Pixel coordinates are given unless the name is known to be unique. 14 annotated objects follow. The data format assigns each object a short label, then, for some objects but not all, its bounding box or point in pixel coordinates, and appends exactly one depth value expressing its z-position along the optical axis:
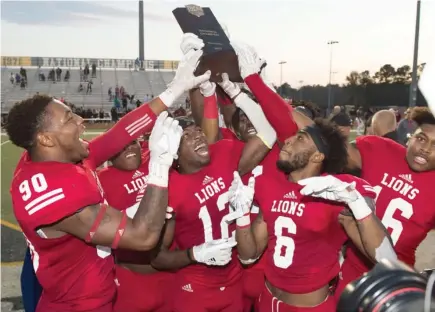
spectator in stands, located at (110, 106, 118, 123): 31.42
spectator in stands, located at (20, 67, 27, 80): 44.12
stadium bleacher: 42.69
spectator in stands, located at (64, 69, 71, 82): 46.43
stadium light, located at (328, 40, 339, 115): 48.24
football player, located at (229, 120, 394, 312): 2.80
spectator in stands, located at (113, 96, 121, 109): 33.78
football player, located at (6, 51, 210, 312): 2.39
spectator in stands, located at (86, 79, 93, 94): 45.19
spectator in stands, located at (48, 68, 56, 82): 46.06
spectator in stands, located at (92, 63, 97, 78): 48.50
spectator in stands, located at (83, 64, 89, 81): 47.88
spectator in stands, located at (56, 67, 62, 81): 45.88
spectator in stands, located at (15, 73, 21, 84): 44.66
